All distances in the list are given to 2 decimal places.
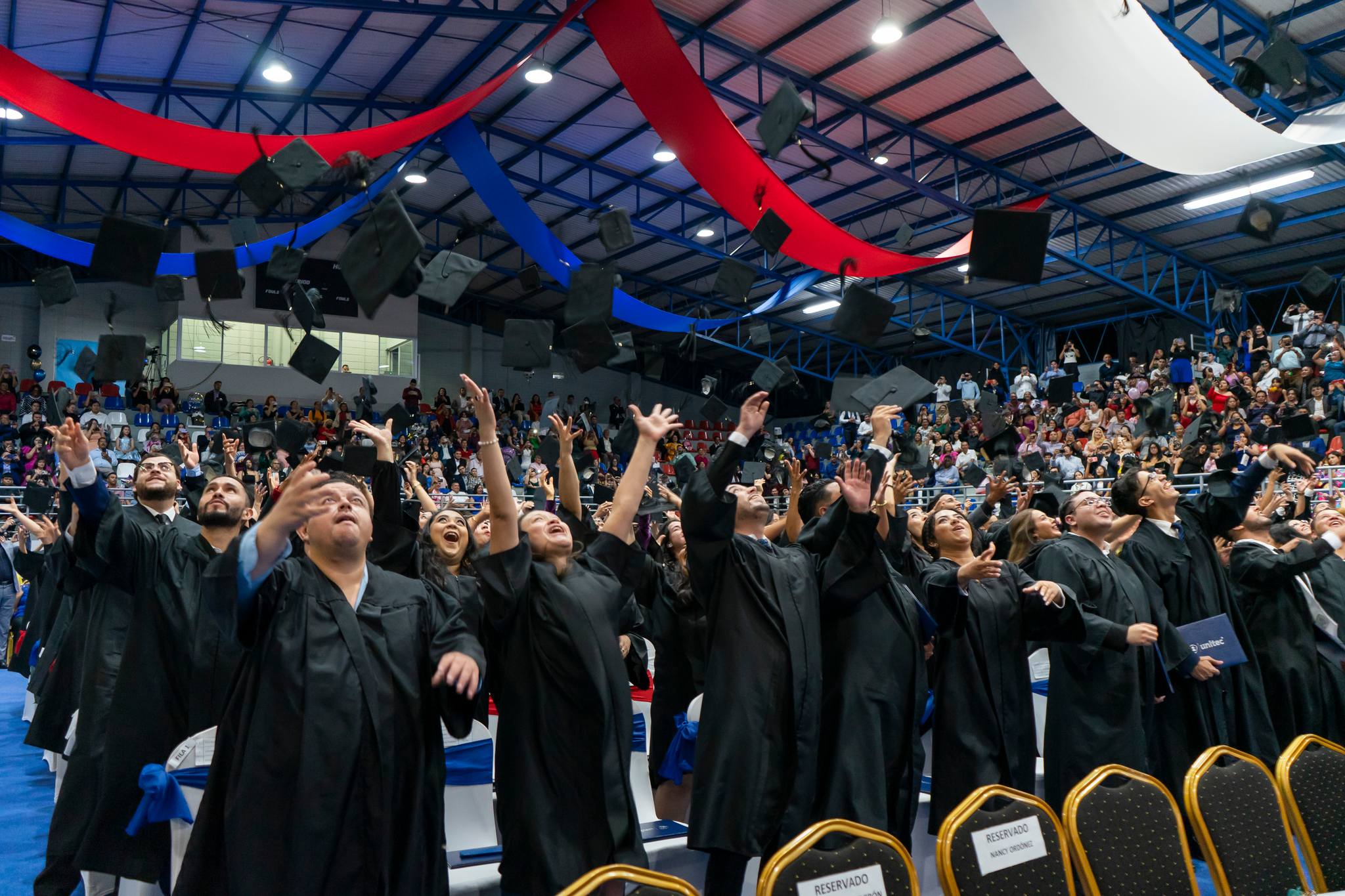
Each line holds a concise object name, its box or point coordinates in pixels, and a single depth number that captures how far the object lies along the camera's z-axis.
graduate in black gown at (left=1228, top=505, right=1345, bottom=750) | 4.66
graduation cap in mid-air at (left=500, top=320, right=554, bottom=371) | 6.70
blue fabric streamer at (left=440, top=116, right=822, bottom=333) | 10.05
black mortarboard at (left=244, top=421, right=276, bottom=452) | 7.40
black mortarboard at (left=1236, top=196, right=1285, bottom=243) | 6.84
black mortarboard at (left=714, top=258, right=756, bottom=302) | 7.84
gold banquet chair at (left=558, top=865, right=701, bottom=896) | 1.89
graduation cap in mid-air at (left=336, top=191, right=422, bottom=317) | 4.98
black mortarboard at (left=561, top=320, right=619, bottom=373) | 6.88
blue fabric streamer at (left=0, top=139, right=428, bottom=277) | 9.64
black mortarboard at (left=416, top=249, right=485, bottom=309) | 5.73
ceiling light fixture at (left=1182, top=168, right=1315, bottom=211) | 13.36
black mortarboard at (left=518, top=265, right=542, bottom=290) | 9.73
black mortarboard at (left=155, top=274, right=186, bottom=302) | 7.62
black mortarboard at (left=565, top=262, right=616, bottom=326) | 7.01
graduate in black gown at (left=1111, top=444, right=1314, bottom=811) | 4.44
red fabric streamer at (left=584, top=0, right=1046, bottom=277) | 7.68
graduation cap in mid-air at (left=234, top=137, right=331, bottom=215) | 6.58
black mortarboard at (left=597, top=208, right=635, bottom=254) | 7.80
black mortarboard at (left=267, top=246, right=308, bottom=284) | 6.99
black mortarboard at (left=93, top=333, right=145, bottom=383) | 6.17
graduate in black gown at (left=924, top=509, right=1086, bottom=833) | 3.45
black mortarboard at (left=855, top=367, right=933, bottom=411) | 4.86
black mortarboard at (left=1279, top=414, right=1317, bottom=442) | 6.23
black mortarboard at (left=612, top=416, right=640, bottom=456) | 8.10
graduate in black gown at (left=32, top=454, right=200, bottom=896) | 3.38
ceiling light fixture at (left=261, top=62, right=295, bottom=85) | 12.59
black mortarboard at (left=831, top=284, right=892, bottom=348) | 6.19
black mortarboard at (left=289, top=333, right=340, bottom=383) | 6.15
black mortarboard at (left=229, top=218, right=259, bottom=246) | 8.22
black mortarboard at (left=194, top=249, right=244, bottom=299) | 6.75
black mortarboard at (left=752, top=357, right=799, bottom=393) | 8.15
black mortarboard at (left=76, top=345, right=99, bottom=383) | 6.90
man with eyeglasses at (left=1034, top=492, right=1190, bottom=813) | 3.96
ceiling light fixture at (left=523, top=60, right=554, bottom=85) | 13.02
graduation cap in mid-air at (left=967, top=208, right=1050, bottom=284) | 5.43
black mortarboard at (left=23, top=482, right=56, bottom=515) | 6.24
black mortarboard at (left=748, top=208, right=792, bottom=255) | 8.04
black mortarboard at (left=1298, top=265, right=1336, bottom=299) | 7.34
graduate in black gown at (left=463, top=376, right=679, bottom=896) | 2.69
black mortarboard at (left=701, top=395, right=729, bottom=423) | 10.05
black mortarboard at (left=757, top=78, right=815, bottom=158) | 6.63
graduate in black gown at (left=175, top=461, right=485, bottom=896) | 2.27
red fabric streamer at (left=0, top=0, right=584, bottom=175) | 8.27
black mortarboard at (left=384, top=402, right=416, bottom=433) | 6.12
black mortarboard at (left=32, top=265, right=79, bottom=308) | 7.46
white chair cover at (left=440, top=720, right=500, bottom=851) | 3.40
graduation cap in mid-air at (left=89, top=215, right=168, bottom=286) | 6.13
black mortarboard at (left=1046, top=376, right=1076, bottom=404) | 10.97
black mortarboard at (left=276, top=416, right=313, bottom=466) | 5.87
